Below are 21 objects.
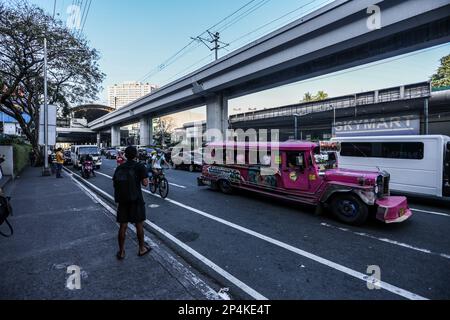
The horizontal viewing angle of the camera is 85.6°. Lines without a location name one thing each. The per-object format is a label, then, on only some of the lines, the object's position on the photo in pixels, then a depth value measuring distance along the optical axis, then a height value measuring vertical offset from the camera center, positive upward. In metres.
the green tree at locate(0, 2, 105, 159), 15.96 +7.00
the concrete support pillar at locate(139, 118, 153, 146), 41.03 +3.77
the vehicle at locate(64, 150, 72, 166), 25.55 -0.68
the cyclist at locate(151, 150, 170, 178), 9.72 -0.44
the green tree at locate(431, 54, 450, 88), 29.85 +10.09
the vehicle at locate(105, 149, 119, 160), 35.36 -0.24
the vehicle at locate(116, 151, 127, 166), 13.74 -0.33
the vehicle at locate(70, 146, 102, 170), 19.65 -0.05
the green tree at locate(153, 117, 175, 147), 70.72 +8.35
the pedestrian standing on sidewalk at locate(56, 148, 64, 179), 14.53 -0.57
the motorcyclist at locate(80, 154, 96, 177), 14.69 -0.40
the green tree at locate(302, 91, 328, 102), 57.61 +13.58
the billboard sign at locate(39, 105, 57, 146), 15.60 +1.82
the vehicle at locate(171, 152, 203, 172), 18.41 -0.67
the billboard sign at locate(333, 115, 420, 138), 20.44 +2.33
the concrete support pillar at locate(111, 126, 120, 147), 58.69 +4.01
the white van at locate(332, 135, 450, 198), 8.23 -0.30
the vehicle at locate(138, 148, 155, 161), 18.12 -0.36
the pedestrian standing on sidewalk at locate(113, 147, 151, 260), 4.19 -0.74
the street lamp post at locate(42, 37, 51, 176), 15.61 +1.53
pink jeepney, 5.89 -0.84
